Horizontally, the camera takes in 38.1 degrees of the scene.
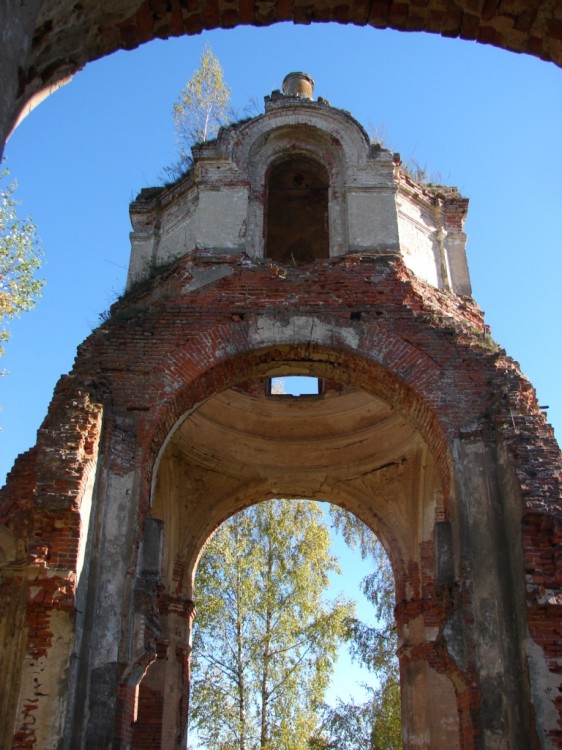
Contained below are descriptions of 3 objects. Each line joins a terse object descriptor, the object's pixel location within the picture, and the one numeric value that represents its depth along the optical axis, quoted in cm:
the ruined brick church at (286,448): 750
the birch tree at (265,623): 1722
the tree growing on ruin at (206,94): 2044
